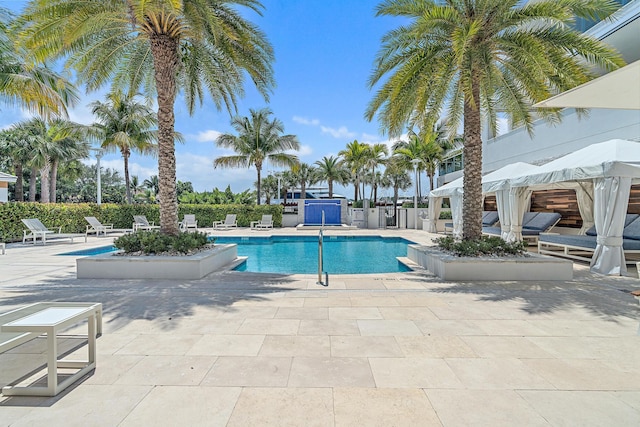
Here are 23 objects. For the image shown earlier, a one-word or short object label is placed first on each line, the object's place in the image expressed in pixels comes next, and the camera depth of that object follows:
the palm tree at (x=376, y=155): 28.40
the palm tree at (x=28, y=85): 9.45
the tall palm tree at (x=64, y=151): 24.81
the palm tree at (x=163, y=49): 6.79
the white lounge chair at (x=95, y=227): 17.04
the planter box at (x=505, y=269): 6.88
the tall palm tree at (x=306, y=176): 43.88
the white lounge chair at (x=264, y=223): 22.22
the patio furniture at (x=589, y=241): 8.27
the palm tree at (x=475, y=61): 7.01
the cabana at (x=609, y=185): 7.14
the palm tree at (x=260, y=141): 23.00
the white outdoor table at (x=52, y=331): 2.63
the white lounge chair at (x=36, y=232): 13.74
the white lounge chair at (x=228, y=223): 22.05
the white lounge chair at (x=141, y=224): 17.97
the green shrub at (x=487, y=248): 7.39
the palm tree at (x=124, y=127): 20.39
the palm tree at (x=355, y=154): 27.61
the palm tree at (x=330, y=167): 34.31
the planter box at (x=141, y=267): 7.01
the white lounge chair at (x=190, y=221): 20.58
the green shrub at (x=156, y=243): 7.61
